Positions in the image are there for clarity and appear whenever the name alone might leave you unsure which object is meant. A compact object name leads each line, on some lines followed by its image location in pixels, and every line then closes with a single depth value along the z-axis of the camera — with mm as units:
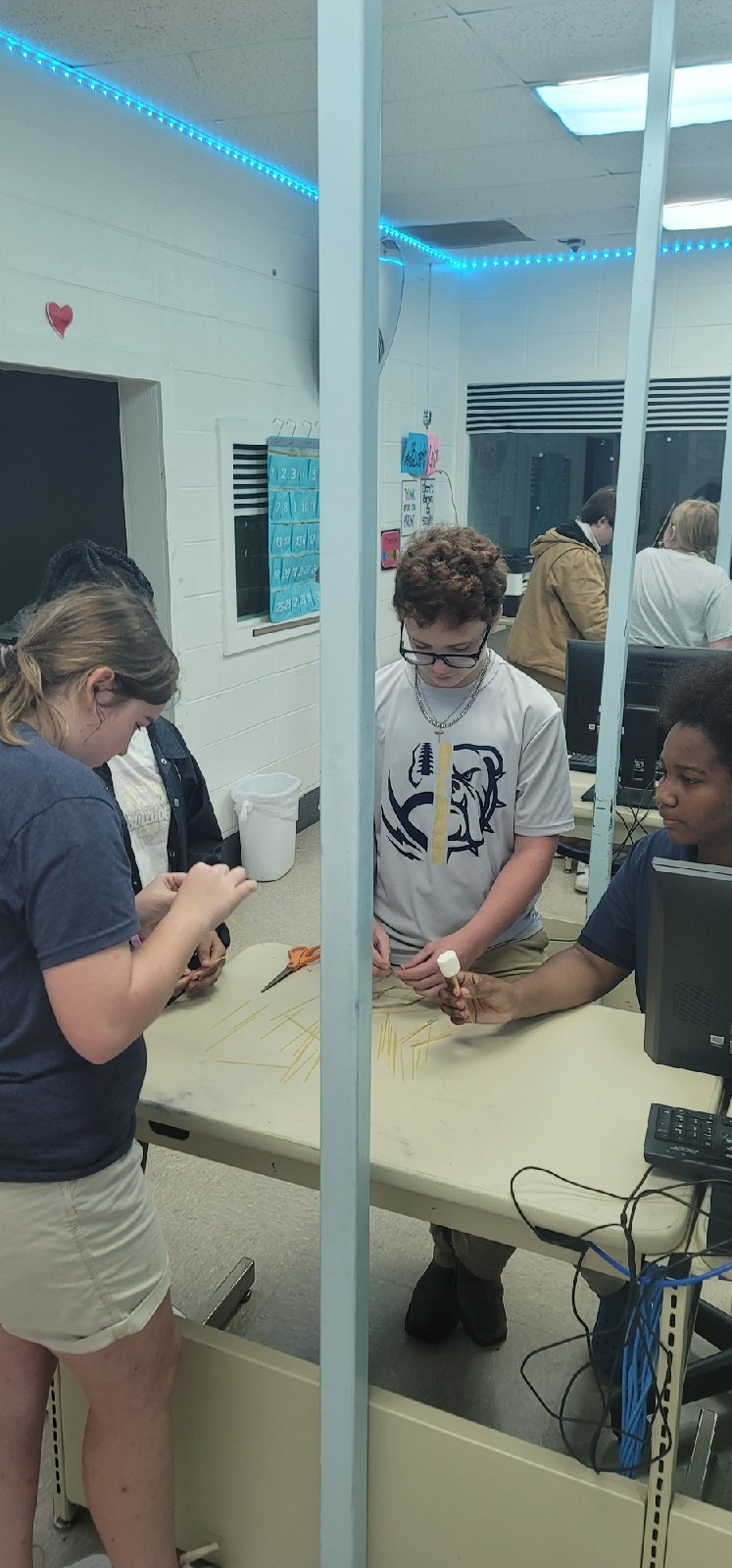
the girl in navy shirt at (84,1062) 1036
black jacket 1898
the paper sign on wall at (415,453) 5508
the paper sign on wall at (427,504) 5816
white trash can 4257
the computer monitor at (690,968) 1179
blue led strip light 2848
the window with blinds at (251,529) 4102
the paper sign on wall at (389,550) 5254
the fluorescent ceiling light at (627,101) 3018
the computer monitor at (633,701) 2715
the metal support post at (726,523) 4305
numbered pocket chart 4320
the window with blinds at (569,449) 5594
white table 1207
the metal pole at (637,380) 2146
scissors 1736
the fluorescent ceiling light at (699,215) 4629
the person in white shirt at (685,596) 3627
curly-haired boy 1677
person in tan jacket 4227
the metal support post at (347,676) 868
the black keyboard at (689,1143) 1199
